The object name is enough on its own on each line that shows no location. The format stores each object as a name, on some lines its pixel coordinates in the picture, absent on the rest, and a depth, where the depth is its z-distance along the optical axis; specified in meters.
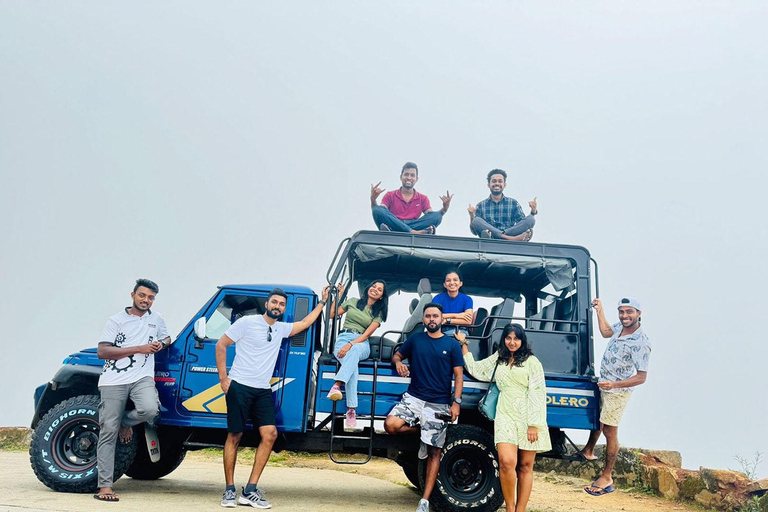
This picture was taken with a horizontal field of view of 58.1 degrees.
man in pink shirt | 8.74
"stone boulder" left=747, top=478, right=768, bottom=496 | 9.48
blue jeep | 7.14
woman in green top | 7.05
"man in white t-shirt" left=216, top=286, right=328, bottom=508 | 6.75
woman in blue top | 7.40
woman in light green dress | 6.30
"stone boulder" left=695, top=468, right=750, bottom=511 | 9.71
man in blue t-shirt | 6.81
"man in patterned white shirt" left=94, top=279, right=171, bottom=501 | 6.85
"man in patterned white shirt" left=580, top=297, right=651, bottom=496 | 7.04
